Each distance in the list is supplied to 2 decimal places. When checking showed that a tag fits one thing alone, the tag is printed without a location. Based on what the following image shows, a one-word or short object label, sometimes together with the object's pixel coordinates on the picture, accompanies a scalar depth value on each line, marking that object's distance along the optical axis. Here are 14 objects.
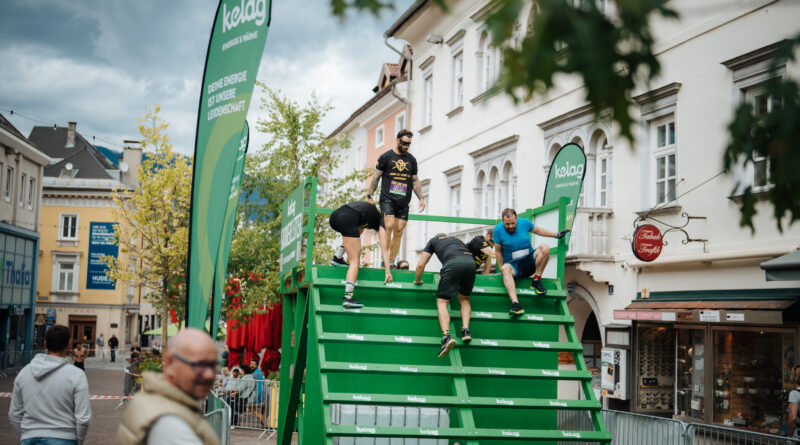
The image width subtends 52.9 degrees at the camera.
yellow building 62.06
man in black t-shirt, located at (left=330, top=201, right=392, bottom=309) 9.61
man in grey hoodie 6.21
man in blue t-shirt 9.78
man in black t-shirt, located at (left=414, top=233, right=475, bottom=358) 8.72
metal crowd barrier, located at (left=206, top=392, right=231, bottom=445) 8.58
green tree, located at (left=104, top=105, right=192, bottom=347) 29.52
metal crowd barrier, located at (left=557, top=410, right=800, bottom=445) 8.29
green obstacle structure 7.78
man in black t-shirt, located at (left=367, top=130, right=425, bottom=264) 10.66
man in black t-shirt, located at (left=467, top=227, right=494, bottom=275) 11.32
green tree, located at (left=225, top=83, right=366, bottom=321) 27.44
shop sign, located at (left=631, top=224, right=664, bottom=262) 14.90
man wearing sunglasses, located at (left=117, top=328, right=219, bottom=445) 3.14
